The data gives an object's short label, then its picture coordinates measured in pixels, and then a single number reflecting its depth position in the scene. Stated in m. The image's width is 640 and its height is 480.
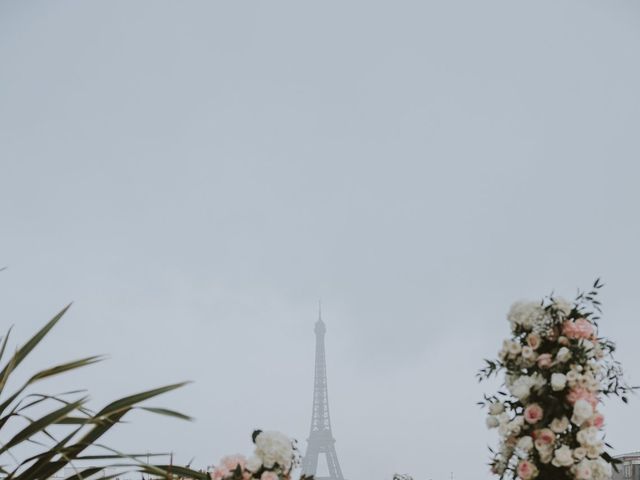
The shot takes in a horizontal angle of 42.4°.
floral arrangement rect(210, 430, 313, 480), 3.49
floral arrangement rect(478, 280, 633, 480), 3.64
